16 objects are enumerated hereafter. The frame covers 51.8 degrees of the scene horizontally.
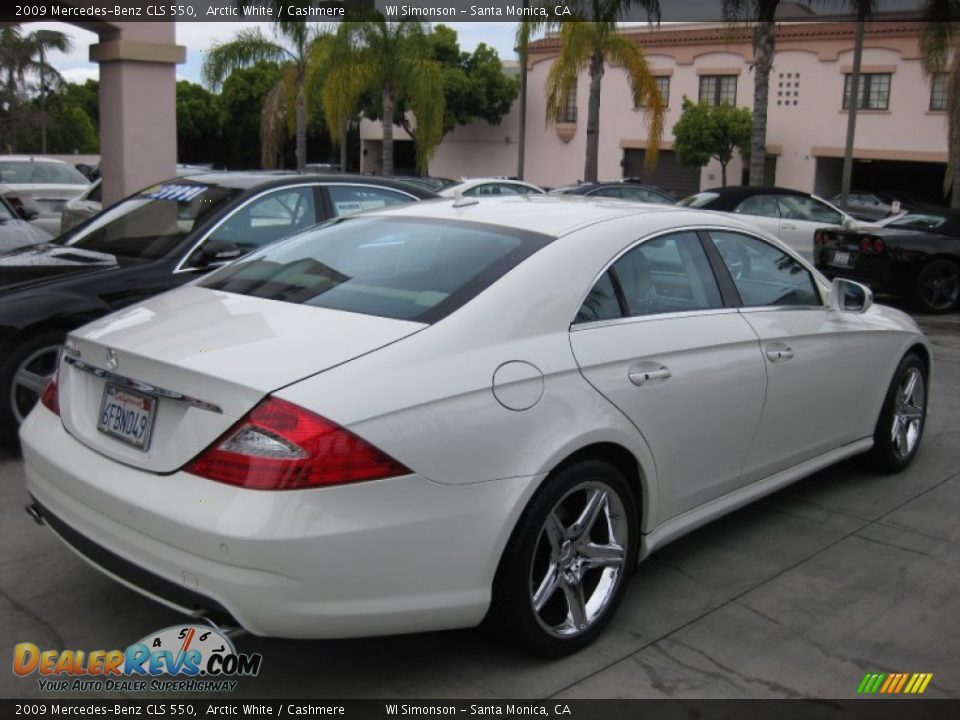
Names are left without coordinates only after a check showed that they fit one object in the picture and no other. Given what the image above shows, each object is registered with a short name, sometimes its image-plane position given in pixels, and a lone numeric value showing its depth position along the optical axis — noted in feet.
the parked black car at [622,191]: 57.98
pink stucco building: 105.09
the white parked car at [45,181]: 50.72
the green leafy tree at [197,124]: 182.29
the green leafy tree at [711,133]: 112.37
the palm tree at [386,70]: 86.28
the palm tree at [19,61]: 167.02
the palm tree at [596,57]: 78.48
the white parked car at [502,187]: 49.05
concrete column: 40.19
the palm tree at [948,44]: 71.82
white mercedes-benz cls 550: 9.32
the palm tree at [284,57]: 89.35
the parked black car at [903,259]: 39.37
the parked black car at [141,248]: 17.85
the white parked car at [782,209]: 45.52
